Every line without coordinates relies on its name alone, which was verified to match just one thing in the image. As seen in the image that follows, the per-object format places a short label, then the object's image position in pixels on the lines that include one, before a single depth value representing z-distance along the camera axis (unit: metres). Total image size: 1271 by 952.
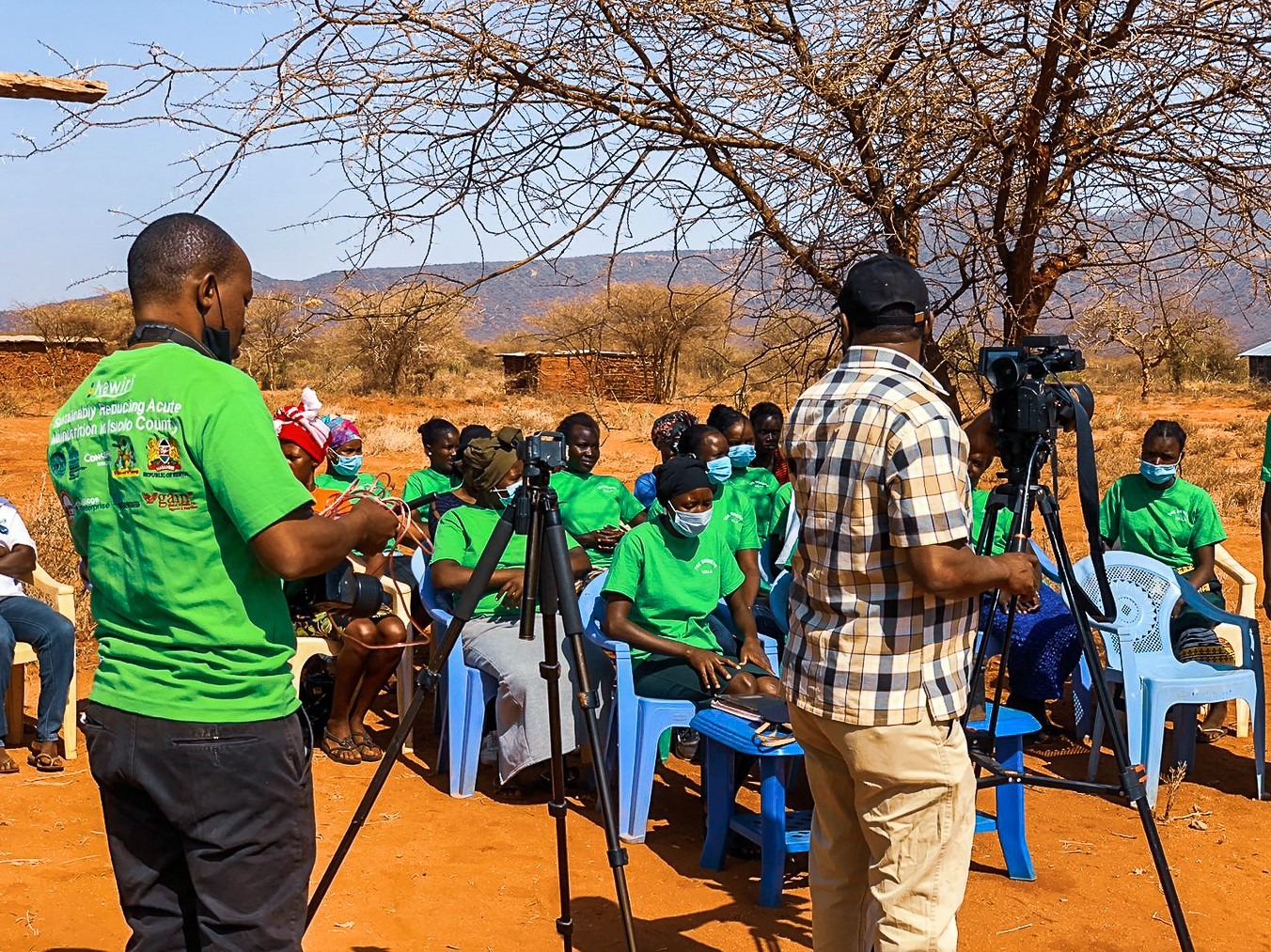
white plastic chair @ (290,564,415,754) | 5.83
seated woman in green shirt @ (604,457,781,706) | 5.00
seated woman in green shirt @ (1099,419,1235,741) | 5.99
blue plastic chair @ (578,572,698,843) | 4.86
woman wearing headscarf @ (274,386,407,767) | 5.80
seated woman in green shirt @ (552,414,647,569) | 6.76
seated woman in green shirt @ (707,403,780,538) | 7.16
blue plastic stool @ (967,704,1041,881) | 4.38
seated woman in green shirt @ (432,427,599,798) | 5.25
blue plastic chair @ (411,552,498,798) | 5.40
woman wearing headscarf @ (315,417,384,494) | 6.75
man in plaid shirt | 2.59
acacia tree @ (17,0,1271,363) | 4.81
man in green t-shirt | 2.18
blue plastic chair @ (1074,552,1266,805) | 5.23
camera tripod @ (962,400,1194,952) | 3.15
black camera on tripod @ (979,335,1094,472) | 3.18
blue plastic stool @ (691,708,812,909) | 4.20
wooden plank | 4.19
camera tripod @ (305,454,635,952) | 3.14
